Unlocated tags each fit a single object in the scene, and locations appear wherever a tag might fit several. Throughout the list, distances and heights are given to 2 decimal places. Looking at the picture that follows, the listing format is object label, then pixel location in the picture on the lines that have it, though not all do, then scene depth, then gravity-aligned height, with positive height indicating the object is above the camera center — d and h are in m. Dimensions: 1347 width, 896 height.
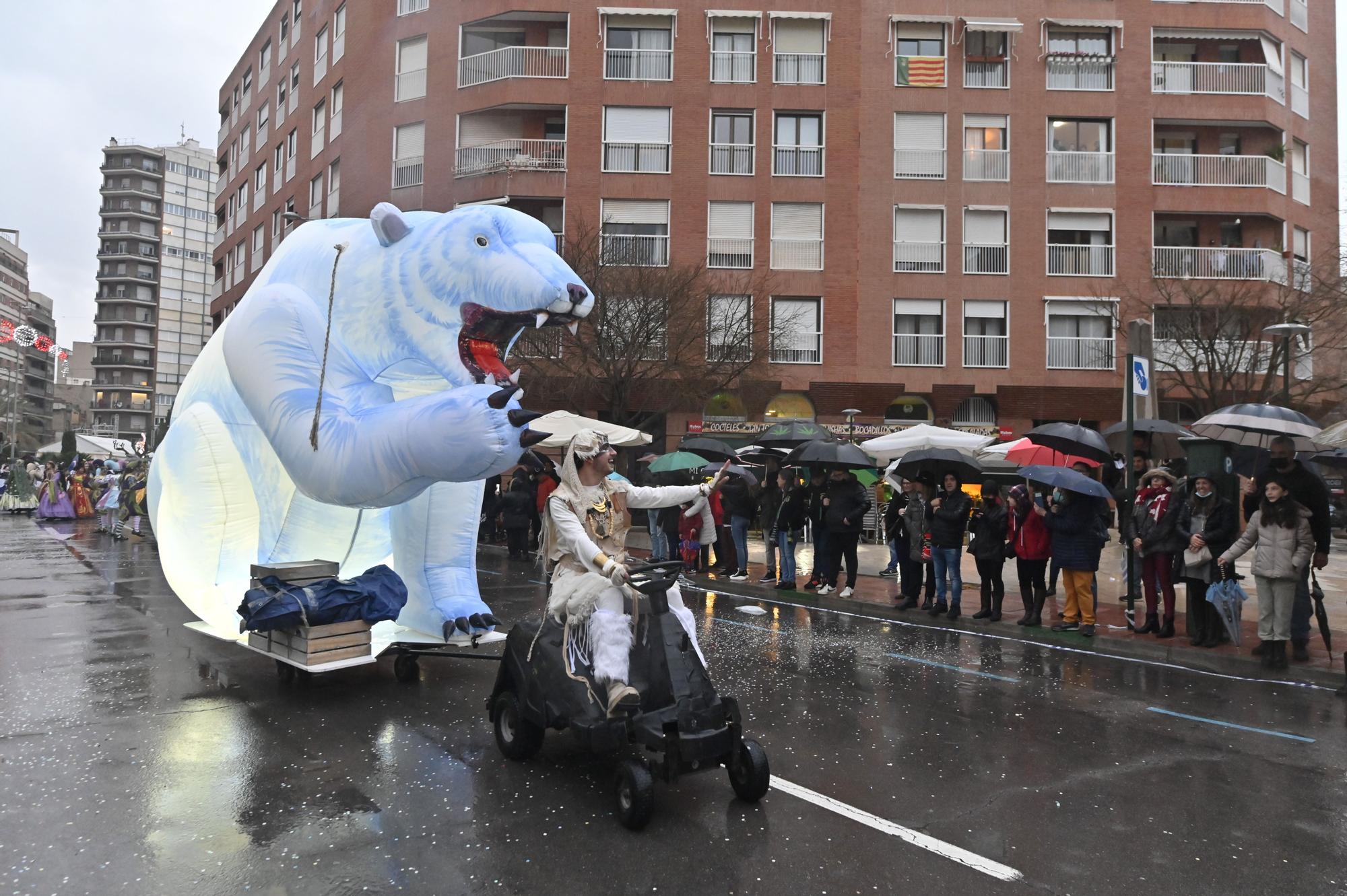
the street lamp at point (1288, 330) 11.51 +2.17
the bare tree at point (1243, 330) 21.00 +4.12
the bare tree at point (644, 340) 20.77 +3.42
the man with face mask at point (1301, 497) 7.40 -0.06
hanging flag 27.00 +12.77
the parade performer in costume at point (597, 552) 4.30 -0.39
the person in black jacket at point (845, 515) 11.27 -0.42
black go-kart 4.05 -1.15
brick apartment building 26.61 +9.63
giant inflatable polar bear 5.21 +0.41
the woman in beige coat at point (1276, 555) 7.36 -0.56
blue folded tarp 5.76 -0.88
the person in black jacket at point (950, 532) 9.98 -0.55
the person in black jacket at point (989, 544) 9.66 -0.65
